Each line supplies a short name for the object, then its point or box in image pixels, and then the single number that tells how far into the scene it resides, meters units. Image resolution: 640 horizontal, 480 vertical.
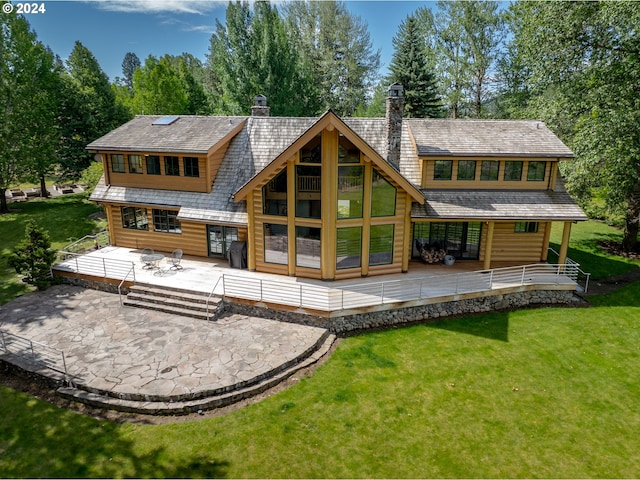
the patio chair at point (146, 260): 17.56
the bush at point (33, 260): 17.34
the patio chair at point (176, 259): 18.09
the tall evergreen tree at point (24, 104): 28.23
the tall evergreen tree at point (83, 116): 33.00
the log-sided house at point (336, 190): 15.93
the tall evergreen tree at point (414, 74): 36.03
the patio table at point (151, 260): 17.62
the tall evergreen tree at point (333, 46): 46.19
